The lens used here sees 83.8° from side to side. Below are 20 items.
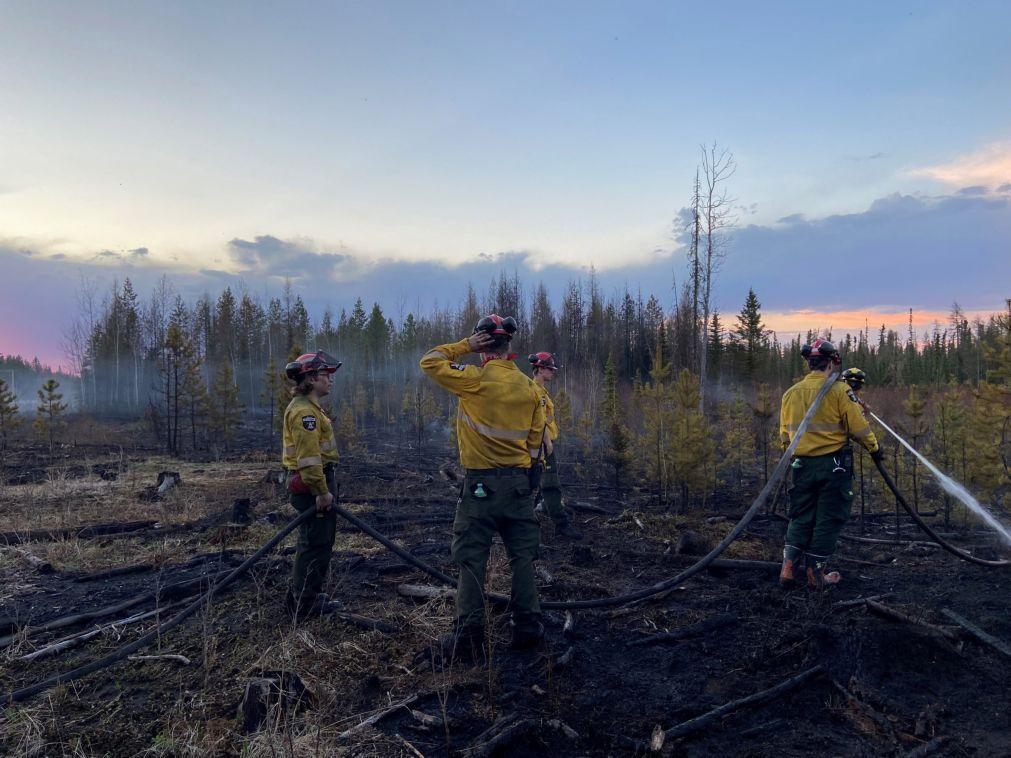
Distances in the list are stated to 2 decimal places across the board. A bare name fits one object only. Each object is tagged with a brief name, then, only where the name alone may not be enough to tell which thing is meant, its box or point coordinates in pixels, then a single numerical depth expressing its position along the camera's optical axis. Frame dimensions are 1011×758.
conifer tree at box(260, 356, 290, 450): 21.39
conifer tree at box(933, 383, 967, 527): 11.23
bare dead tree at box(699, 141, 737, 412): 23.22
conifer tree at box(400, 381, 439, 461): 33.22
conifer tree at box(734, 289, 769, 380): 46.56
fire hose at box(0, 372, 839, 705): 4.17
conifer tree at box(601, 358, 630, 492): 13.52
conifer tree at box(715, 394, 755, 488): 14.82
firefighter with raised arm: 4.54
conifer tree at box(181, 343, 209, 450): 25.69
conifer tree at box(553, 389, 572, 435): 20.47
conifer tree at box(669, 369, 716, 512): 11.25
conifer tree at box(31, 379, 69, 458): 21.61
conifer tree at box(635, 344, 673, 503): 12.70
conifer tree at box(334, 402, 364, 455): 23.86
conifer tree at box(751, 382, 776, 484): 14.07
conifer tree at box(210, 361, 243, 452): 25.64
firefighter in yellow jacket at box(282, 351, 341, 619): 5.11
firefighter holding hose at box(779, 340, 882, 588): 5.95
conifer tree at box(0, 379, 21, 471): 20.56
